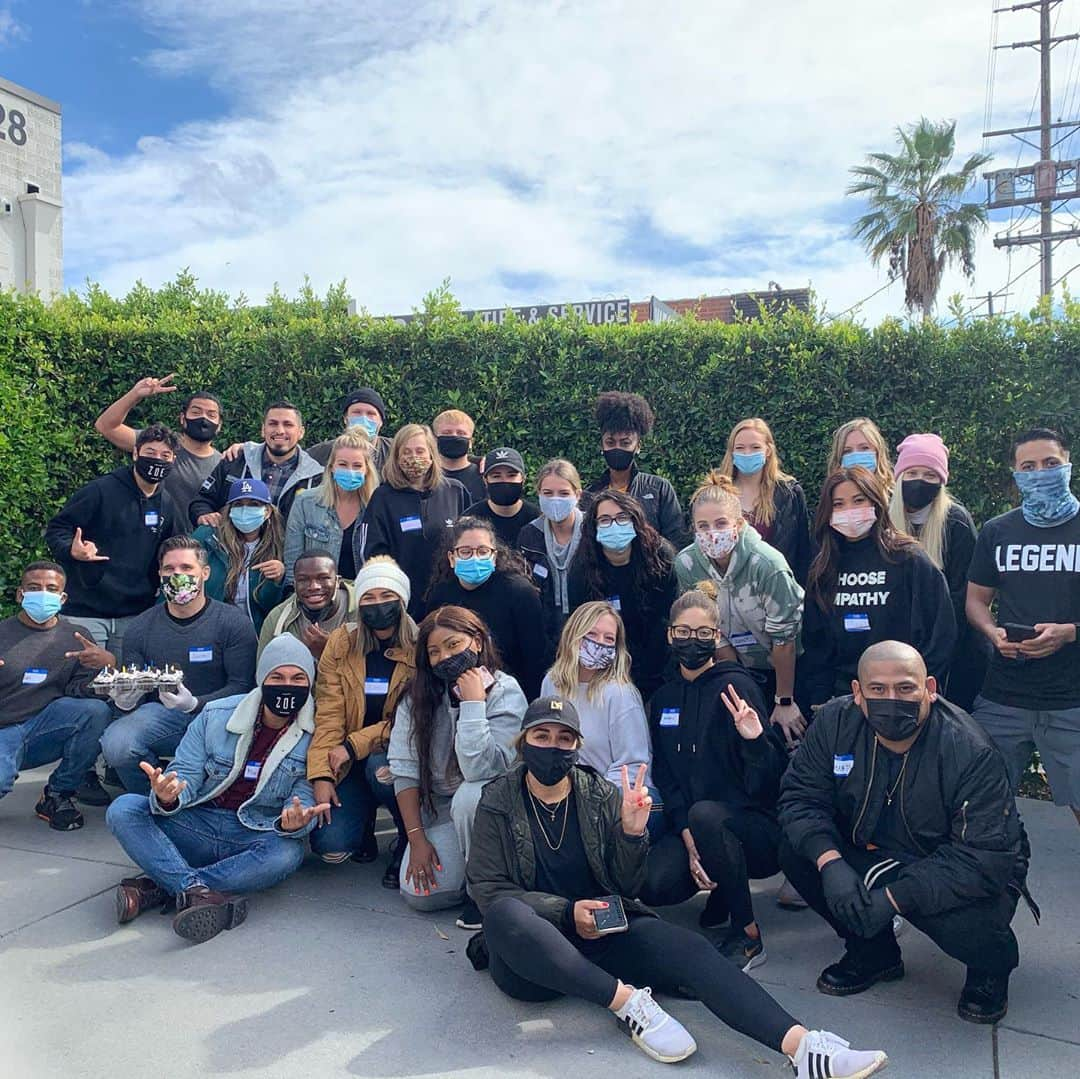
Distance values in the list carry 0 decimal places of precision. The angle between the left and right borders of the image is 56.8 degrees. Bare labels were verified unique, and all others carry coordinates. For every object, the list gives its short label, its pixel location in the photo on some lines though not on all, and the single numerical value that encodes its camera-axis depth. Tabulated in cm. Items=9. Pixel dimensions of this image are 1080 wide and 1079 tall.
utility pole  3469
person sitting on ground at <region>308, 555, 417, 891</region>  495
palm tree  2772
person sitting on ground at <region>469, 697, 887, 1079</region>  330
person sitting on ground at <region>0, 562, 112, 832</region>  573
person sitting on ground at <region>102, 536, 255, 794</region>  550
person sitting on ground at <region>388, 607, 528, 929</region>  451
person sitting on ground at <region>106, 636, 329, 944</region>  446
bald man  359
